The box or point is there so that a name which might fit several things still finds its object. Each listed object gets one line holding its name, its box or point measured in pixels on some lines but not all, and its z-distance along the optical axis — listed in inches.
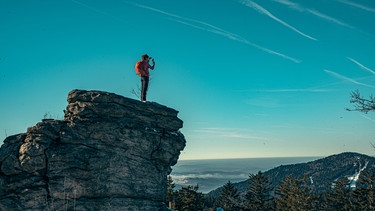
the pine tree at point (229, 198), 2067.4
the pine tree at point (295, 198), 1881.2
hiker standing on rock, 617.3
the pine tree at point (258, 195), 1998.0
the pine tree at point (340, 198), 2162.9
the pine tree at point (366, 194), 1822.1
